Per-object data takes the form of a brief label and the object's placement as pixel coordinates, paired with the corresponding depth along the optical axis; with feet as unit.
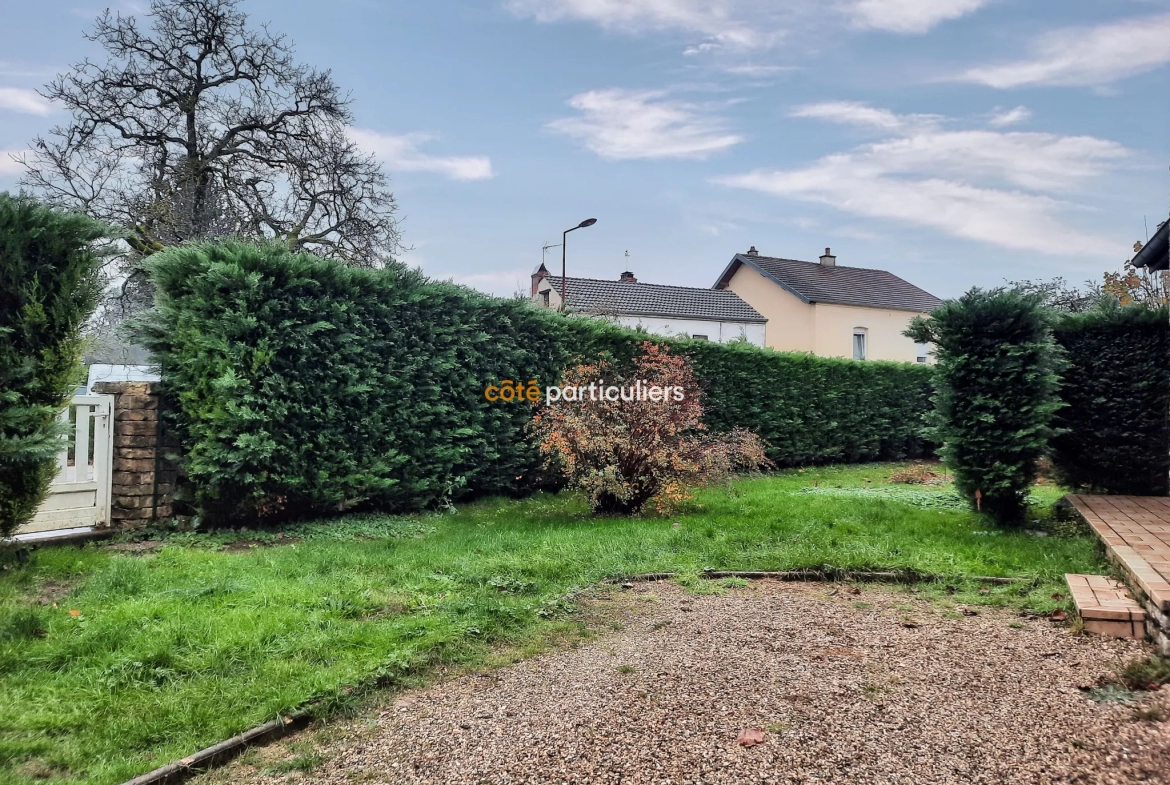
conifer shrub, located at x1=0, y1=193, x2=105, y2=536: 14.83
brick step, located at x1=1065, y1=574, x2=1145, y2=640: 10.97
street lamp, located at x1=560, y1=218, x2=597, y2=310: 62.59
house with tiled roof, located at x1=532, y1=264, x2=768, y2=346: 81.10
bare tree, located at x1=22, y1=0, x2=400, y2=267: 54.95
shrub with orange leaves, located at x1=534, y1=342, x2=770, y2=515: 24.20
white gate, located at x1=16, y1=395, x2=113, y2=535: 19.07
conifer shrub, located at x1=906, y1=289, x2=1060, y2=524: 21.02
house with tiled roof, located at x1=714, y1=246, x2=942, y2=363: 87.81
